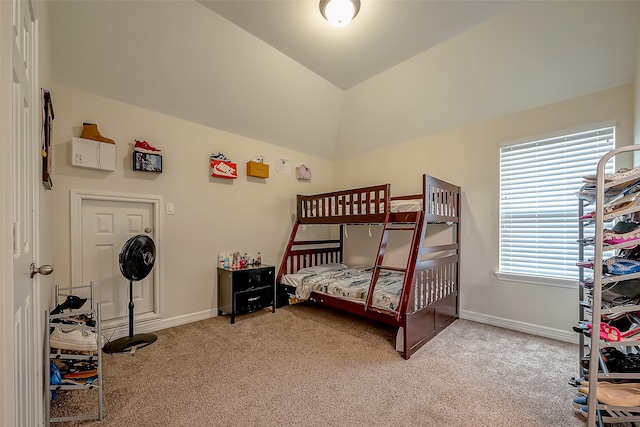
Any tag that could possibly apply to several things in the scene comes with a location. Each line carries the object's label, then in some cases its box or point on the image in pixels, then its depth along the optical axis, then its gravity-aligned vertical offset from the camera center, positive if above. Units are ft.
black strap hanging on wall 5.26 +1.53
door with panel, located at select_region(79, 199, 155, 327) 8.41 -1.19
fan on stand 7.82 -1.66
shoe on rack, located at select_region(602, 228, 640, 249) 4.14 -0.42
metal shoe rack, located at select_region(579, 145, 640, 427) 4.25 -1.67
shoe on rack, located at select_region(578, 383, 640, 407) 4.41 -3.11
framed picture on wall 8.96 +1.70
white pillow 12.14 -2.71
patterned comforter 8.63 -2.76
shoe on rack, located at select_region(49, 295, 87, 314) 6.05 -2.21
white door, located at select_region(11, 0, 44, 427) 3.00 -0.14
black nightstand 10.25 -3.14
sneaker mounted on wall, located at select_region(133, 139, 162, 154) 9.01 +2.19
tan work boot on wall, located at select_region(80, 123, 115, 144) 8.13 +2.43
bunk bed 8.14 -2.38
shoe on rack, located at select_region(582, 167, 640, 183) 4.18 +0.60
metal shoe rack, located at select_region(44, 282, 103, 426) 4.91 -3.01
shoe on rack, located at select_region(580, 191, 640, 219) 4.25 +0.14
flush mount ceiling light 6.96 +5.41
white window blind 8.59 +0.45
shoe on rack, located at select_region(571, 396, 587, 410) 5.28 -3.84
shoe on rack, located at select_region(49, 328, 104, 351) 5.25 -2.60
